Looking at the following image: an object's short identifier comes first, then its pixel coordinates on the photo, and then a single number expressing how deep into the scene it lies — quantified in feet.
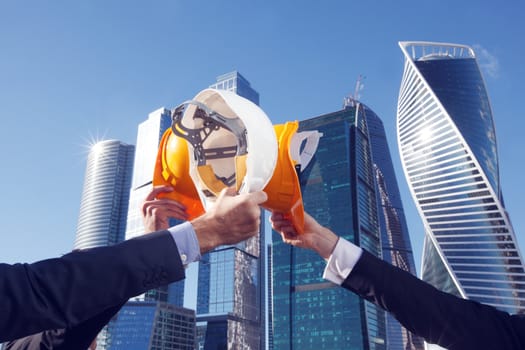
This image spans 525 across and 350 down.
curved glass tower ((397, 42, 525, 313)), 277.64
